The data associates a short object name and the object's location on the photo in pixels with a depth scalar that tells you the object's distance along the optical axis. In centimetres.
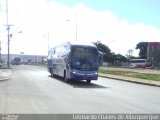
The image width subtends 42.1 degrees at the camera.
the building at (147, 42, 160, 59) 7374
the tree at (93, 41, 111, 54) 7801
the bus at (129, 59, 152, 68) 5684
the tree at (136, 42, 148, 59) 8365
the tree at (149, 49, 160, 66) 6261
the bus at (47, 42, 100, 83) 1560
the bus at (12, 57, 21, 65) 7874
